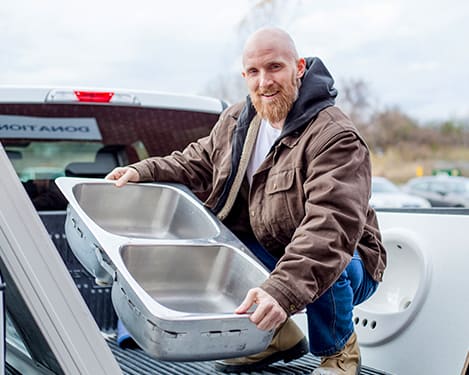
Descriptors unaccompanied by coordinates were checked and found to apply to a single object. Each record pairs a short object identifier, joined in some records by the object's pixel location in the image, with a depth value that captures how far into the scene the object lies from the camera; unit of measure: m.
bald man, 2.25
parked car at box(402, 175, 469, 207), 19.28
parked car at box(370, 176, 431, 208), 15.29
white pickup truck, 1.59
